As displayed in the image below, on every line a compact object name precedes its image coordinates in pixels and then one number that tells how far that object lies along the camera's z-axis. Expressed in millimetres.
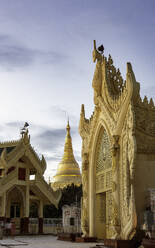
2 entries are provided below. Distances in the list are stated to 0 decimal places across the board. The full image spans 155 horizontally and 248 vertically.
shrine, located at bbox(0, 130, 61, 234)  24156
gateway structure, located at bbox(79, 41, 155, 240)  12055
